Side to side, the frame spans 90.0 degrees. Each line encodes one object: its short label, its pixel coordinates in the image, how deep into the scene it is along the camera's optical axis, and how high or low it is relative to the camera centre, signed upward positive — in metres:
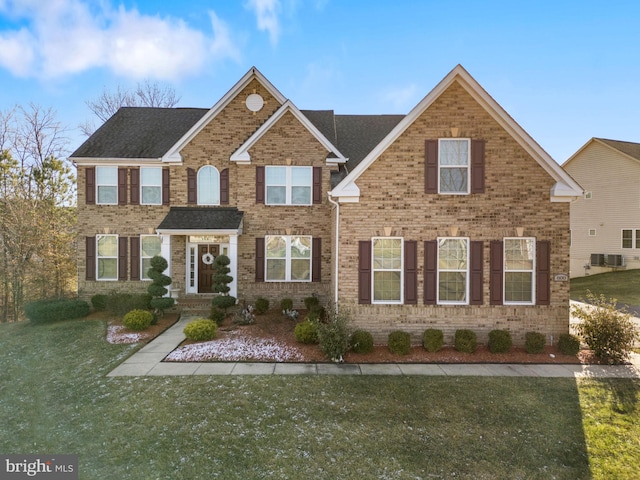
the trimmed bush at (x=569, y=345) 9.50 -3.22
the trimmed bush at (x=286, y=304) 13.91 -3.01
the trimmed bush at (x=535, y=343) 9.61 -3.20
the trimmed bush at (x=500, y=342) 9.62 -3.18
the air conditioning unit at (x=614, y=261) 23.76 -1.80
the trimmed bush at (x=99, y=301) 14.61 -3.05
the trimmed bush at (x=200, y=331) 10.46 -3.17
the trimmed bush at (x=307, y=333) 9.90 -3.03
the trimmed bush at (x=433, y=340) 9.63 -3.14
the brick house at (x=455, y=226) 10.10 +0.32
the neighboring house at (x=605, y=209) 23.36 +2.15
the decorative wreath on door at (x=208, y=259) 15.27 -1.16
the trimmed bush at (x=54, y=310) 13.41 -3.23
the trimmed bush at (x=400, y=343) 9.41 -3.17
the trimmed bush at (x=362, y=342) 9.41 -3.16
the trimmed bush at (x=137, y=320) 11.54 -3.11
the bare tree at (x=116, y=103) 25.92 +10.76
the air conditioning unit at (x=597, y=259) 24.69 -1.78
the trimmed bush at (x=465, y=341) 9.59 -3.17
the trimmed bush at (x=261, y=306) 13.77 -3.06
